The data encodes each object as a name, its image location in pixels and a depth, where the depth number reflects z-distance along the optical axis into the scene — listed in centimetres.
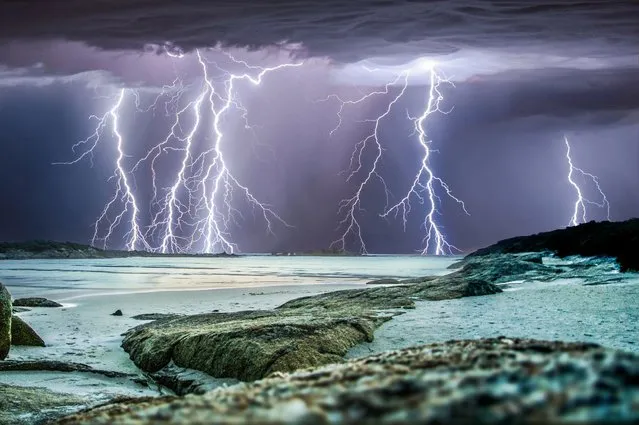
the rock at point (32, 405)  408
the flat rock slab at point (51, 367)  631
